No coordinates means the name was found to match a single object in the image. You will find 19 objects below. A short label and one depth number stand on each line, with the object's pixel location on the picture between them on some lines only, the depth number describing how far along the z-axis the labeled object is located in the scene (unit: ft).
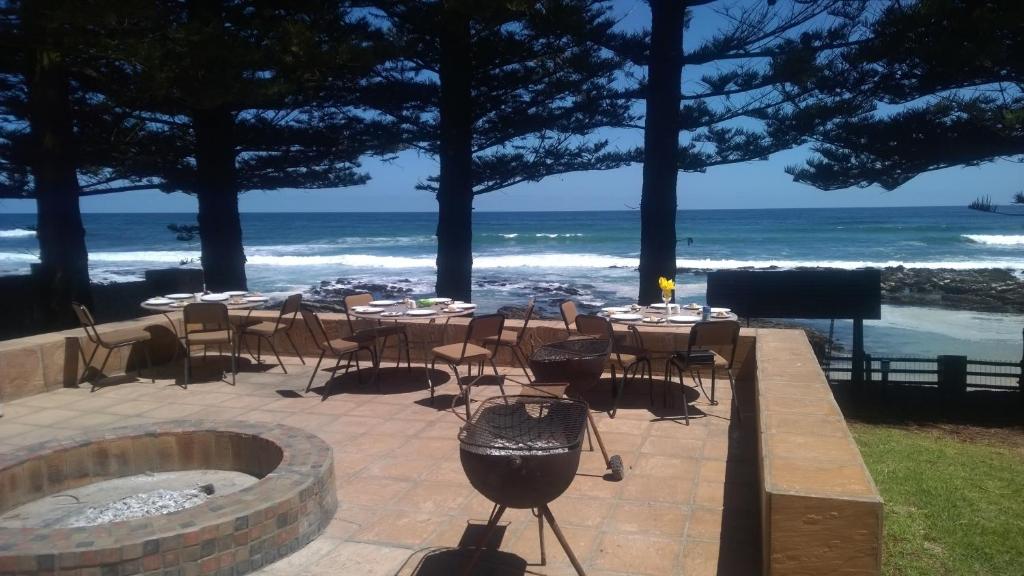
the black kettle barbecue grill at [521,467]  7.36
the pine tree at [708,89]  28.25
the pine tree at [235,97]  24.73
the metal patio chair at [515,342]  17.00
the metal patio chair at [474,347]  14.88
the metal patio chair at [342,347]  16.51
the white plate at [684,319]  15.38
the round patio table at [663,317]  15.39
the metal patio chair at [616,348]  14.39
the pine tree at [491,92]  29.78
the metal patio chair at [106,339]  17.31
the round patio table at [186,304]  18.20
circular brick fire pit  7.62
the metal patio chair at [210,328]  17.31
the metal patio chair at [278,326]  19.27
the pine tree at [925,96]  26.76
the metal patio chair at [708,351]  13.94
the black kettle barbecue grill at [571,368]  12.24
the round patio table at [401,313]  16.65
